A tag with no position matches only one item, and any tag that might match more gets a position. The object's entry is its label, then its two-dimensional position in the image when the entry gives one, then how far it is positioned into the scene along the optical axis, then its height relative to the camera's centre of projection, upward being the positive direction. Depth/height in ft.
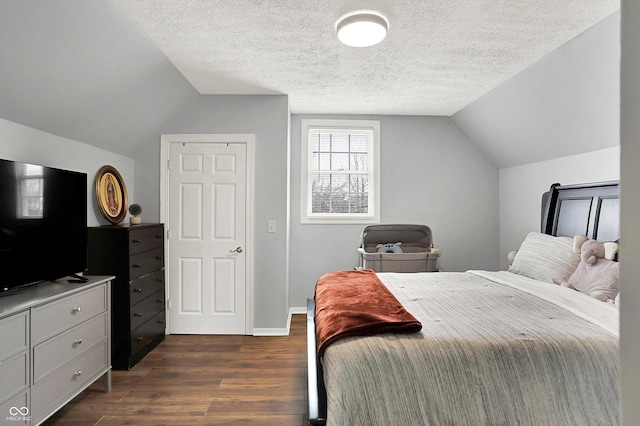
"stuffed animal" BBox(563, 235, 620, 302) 7.71 -1.23
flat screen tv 6.86 -0.21
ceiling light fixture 7.62 +3.87
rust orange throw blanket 5.86 -1.69
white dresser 6.11 -2.48
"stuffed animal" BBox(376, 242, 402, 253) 13.52 -1.20
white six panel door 13.10 -0.73
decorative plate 10.88 +0.58
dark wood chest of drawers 10.14 -1.84
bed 5.13 -2.20
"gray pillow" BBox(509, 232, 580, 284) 9.24 -1.13
